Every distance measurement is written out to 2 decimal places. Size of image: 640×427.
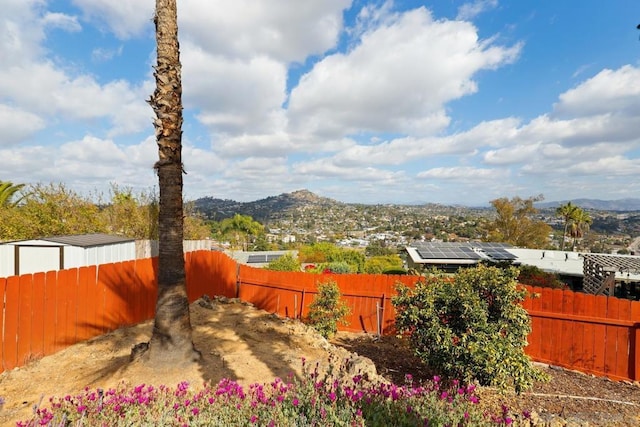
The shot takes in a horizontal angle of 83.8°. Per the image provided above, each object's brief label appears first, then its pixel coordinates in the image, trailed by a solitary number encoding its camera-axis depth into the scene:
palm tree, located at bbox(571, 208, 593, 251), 45.59
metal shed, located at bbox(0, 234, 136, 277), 9.22
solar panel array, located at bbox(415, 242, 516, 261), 21.14
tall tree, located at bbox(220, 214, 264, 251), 68.93
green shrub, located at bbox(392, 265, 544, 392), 5.76
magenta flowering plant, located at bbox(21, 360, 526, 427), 3.09
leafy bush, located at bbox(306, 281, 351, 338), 10.02
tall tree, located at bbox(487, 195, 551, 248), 38.41
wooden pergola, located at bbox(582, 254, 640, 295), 12.02
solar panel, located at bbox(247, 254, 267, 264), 33.02
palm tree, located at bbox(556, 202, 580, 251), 45.77
